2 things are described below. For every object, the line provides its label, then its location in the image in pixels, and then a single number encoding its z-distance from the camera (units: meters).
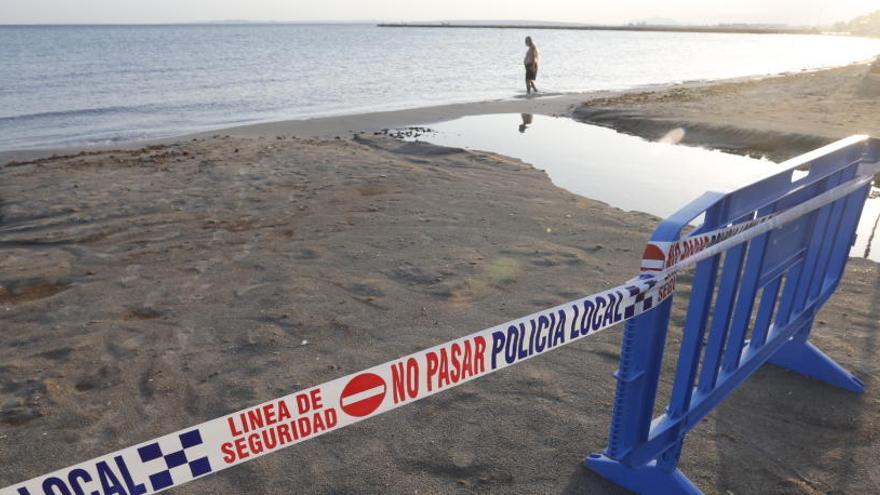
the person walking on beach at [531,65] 22.77
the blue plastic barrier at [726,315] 2.34
